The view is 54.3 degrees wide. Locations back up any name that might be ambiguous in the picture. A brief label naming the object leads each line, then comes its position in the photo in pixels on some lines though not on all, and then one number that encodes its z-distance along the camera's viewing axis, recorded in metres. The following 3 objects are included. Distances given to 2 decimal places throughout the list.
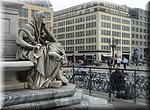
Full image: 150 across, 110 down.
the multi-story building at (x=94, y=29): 46.69
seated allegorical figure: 2.95
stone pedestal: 2.50
